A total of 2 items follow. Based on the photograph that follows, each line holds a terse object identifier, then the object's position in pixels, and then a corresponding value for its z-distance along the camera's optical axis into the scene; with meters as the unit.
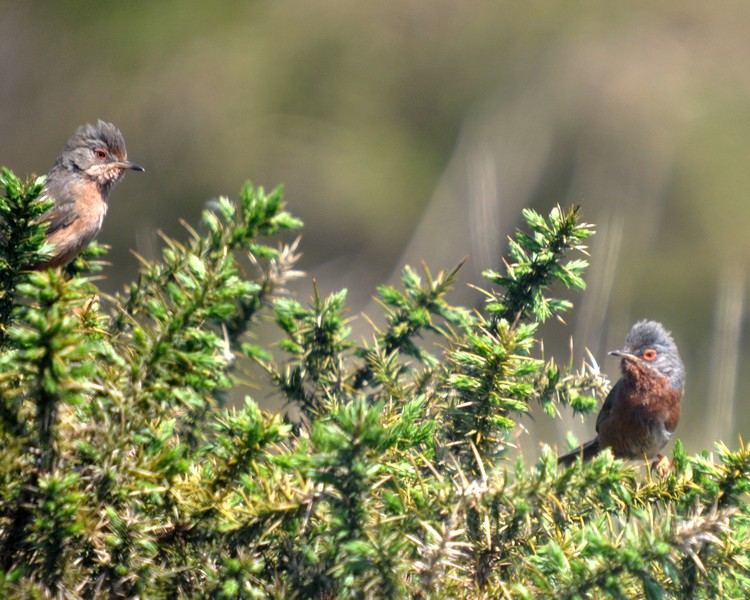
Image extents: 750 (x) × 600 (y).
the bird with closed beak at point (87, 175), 9.43
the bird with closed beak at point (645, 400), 8.90
